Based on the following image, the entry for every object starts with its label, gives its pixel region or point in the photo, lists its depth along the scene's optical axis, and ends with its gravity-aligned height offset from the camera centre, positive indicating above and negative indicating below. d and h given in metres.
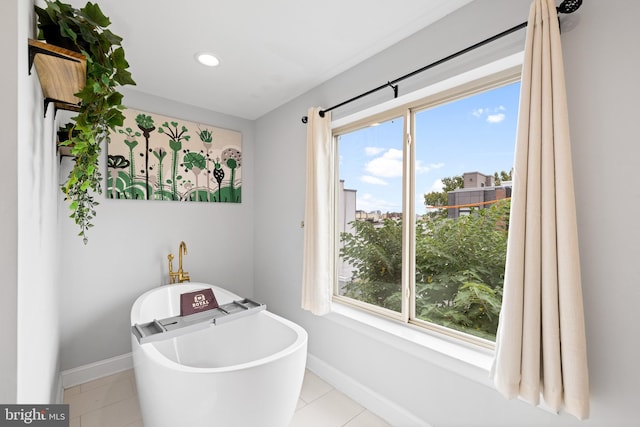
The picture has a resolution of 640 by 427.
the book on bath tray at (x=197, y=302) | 2.02 -0.66
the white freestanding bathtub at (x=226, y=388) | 1.30 -0.85
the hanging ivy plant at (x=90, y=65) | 0.96 +0.54
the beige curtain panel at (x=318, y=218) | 2.23 -0.05
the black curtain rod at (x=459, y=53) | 1.17 +0.81
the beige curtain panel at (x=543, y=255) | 1.11 -0.17
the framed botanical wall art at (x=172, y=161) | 2.54 +0.47
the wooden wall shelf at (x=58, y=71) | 0.88 +0.46
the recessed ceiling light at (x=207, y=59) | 2.02 +1.09
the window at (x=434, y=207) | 1.61 +0.04
